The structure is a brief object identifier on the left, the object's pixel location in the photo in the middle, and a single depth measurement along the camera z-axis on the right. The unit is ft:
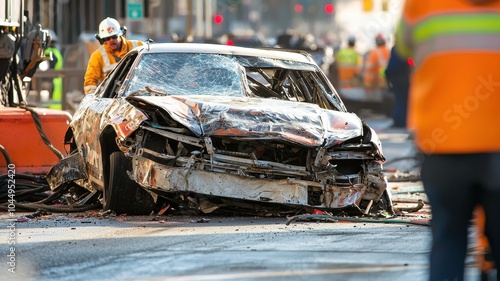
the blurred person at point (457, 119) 15.19
